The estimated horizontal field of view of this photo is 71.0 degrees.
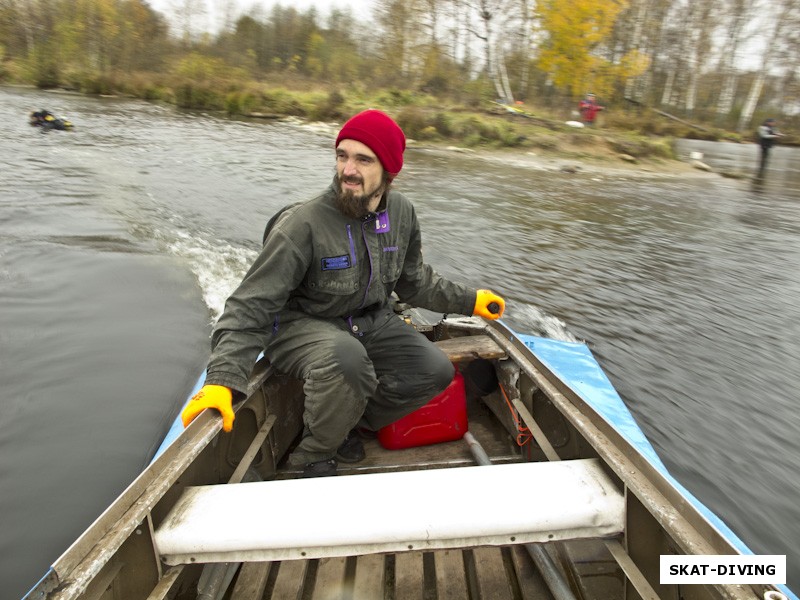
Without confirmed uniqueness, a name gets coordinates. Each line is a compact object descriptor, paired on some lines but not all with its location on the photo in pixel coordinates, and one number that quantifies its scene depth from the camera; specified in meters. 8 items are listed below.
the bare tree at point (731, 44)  35.92
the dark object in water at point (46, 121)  14.86
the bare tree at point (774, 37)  33.03
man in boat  2.36
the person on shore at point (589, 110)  23.81
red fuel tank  3.02
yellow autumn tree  26.23
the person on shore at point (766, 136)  17.78
